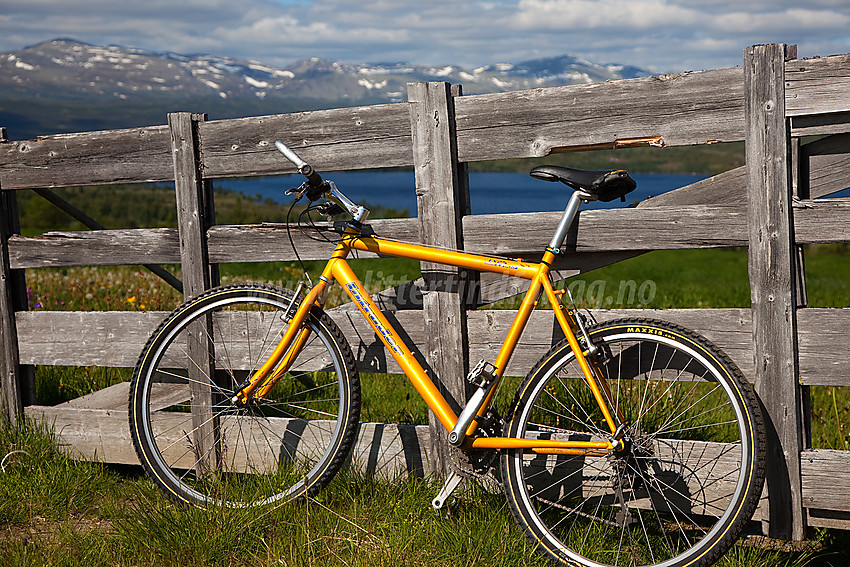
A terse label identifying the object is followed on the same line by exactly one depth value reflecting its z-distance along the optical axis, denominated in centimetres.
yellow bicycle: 345
